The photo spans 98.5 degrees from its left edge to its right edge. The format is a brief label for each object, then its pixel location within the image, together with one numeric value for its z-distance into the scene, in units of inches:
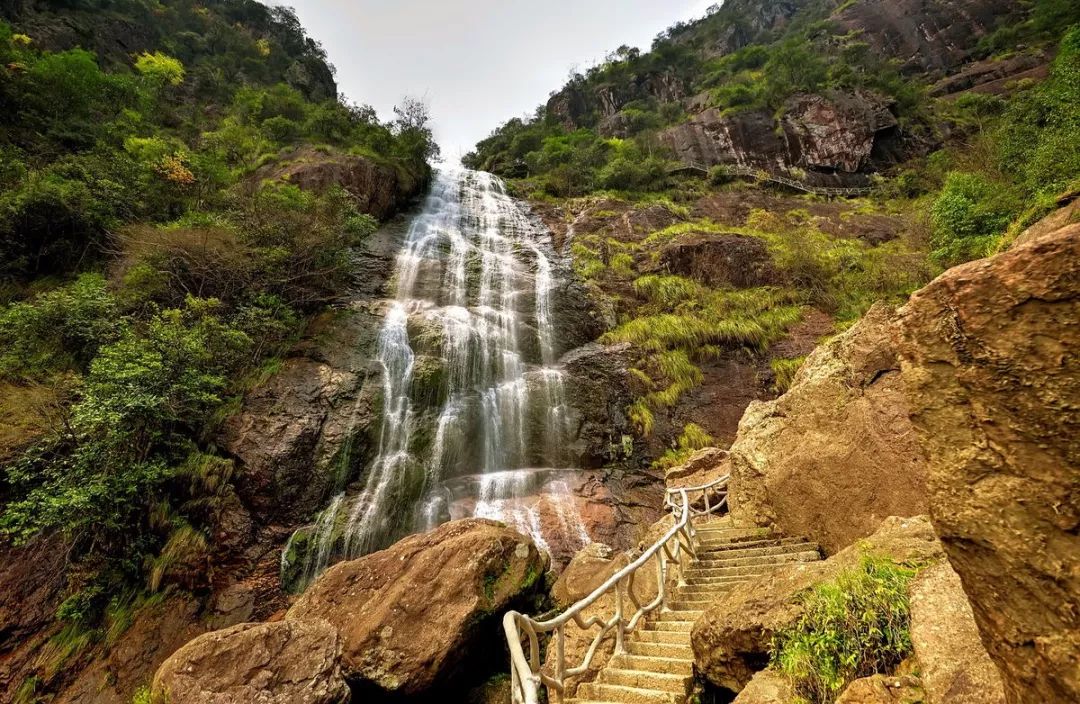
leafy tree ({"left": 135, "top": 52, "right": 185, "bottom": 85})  975.6
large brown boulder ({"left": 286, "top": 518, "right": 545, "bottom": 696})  207.2
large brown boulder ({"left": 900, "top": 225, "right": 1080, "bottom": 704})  60.9
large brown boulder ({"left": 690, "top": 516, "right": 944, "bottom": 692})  135.6
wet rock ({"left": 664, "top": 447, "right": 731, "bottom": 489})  392.2
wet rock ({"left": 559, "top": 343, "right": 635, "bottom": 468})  478.3
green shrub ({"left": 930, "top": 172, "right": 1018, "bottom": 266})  428.5
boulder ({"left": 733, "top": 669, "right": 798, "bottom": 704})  112.3
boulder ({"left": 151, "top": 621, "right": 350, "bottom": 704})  181.6
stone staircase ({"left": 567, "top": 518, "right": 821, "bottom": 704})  145.9
